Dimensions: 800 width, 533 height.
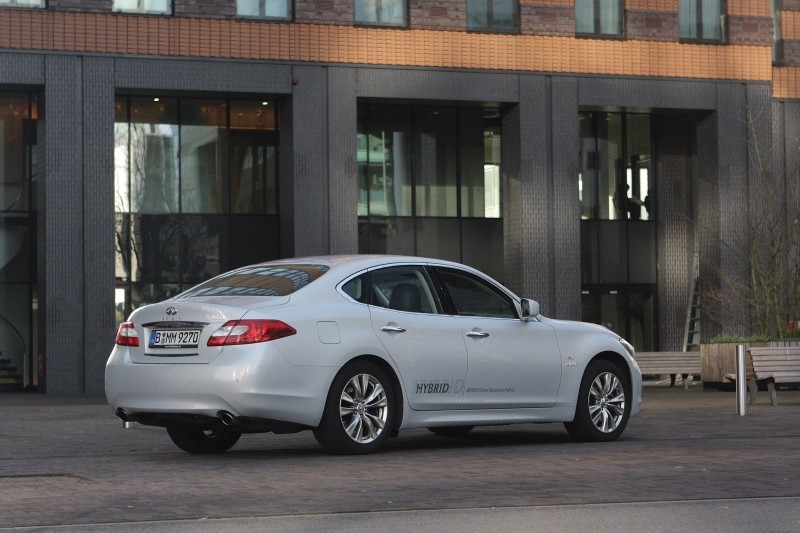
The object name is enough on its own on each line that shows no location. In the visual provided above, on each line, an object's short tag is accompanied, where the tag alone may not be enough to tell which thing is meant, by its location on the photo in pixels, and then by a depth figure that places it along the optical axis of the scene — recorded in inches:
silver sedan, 416.2
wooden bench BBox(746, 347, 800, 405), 765.9
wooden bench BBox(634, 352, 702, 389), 1101.1
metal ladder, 1359.5
